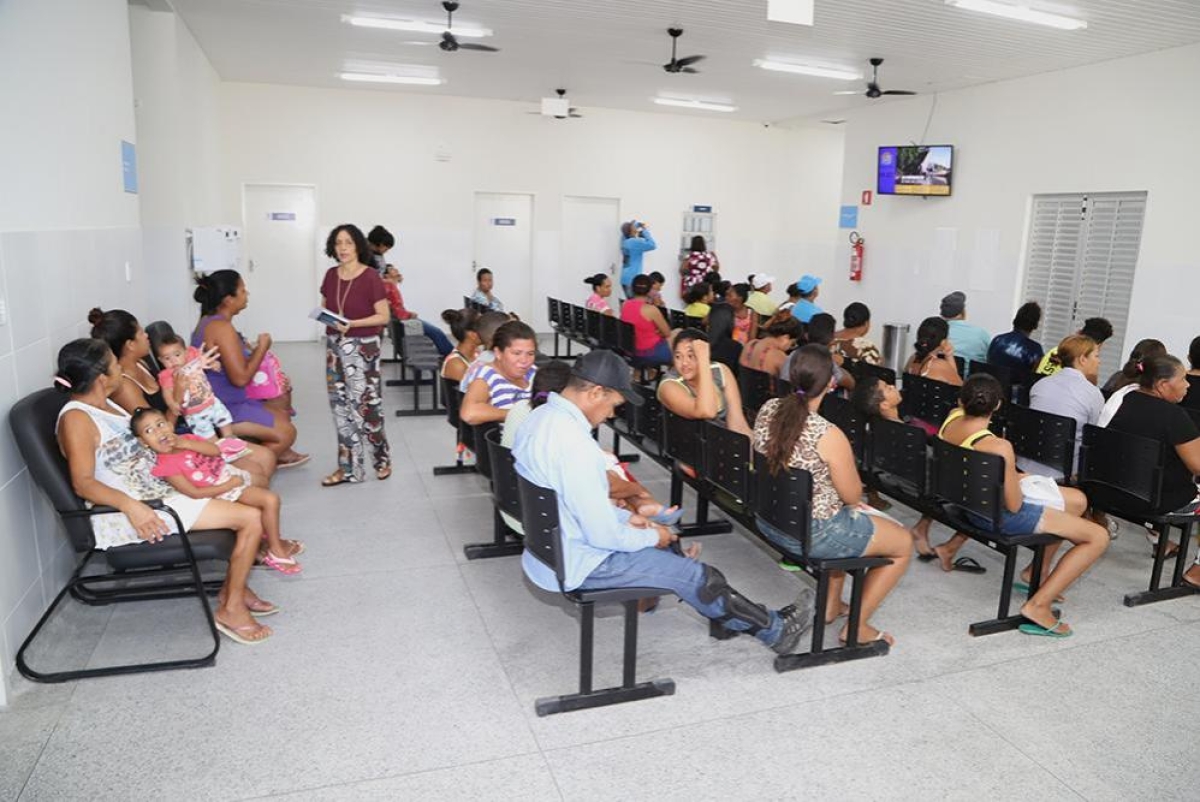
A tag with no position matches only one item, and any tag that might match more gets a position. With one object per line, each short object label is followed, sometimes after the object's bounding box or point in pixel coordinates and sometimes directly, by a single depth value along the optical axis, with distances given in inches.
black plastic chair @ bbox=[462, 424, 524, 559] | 125.3
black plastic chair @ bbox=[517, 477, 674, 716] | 106.6
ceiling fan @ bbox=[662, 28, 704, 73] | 288.2
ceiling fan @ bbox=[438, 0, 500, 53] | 270.2
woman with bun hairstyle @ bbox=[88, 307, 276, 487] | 139.0
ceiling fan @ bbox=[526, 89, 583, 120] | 416.8
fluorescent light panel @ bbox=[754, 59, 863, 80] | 338.0
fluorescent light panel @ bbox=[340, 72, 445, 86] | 398.3
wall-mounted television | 382.9
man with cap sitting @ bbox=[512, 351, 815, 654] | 103.4
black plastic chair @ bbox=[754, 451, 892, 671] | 117.5
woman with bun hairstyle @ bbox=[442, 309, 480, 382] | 203.0
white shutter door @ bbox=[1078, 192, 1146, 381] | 309.9
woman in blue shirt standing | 486.6
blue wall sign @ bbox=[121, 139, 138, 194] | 187.6
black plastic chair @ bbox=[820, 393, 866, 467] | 172.7
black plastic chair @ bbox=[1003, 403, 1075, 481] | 158.4
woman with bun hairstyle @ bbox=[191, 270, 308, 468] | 181.3
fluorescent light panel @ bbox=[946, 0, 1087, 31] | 243.1
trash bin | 412.5
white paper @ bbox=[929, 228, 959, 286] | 386.0
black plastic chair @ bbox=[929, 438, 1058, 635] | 130.1
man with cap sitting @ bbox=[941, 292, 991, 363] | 260.5
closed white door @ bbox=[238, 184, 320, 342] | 444.1
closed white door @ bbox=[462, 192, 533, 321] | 482.6
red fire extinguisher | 439.0
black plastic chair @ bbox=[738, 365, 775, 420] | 218.1
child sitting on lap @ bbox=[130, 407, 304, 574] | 122.8
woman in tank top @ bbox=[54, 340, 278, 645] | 115.2
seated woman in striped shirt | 157.8
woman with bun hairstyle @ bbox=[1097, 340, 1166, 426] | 157.2
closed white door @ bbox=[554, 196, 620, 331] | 498.6
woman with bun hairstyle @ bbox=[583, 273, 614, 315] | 362.9
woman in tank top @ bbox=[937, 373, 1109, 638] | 134.0
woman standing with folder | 196.2
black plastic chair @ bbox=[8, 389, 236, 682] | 113.4
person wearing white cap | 354.0
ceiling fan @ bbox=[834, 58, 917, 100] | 336.5
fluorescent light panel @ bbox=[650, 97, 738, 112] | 447.8
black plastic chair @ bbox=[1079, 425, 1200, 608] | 142.8
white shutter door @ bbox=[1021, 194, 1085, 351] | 334.0
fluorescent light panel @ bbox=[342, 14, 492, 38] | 290.7
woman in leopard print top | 119.6
